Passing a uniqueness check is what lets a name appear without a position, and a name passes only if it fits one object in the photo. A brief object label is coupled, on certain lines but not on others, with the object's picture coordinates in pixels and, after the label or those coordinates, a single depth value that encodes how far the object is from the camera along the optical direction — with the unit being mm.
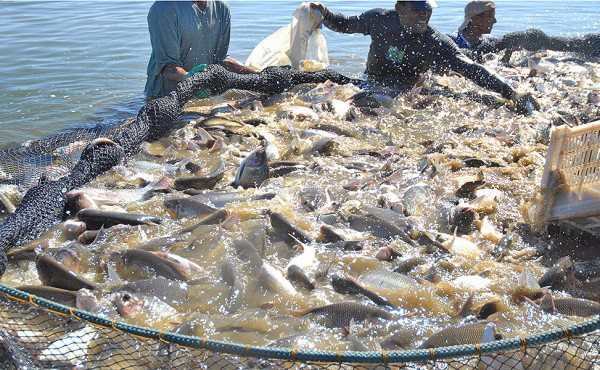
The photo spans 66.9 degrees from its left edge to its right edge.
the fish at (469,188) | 4160
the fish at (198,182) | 4324
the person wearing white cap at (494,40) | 8000
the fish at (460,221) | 3688
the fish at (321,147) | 5102
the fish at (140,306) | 2787
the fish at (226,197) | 4004
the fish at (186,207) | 3852
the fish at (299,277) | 3004
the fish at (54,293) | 2789
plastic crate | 3223
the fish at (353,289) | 2867
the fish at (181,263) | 3143
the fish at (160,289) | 2926
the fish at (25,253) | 3324
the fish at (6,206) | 3961
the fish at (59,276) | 2917
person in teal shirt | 6105
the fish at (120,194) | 3922
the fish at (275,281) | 2979
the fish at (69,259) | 3139
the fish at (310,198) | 3946
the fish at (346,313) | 2707
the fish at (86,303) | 2734
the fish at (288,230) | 3502
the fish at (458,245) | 3330
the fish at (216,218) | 3654
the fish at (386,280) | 2994
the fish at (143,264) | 3127
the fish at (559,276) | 2977
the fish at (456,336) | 2375
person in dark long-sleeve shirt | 6793
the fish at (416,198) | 3916
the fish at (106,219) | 3643
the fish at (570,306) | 2721
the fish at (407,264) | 3164
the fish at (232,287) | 2879
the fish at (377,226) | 3533
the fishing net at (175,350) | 1846
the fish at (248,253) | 3236
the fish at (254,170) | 4324
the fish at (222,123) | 5789
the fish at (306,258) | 3203
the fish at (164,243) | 3361
